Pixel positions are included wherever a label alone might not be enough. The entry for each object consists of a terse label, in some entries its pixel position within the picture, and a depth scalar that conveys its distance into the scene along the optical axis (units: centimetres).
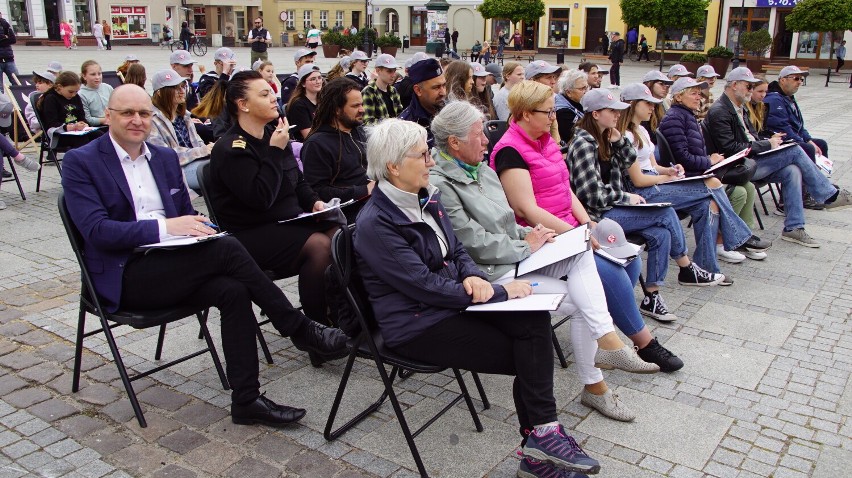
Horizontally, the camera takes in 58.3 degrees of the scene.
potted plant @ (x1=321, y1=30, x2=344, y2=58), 3906
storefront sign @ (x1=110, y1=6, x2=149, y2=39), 4819
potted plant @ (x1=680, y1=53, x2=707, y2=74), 2897
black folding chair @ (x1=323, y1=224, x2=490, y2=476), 322
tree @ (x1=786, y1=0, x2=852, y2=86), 2827
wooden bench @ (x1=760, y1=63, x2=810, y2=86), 3136
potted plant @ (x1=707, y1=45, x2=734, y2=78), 2966
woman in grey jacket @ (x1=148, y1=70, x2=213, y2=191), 617
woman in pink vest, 422
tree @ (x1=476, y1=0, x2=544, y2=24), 3953
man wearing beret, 602
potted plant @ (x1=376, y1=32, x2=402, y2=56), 3853
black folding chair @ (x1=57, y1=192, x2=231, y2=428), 356
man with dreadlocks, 480
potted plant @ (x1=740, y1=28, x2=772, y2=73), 3219
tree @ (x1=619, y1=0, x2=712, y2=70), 3322
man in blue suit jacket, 357
